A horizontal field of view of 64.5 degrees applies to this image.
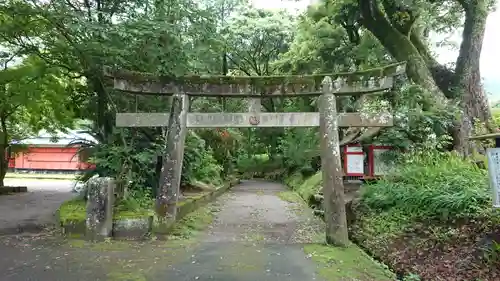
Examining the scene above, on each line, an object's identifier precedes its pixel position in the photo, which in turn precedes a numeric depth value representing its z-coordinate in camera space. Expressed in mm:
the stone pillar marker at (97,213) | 8008
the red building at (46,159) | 35656
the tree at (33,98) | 12430
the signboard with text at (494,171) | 5516
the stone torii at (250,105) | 8648
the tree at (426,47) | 11445
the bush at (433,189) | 6805
